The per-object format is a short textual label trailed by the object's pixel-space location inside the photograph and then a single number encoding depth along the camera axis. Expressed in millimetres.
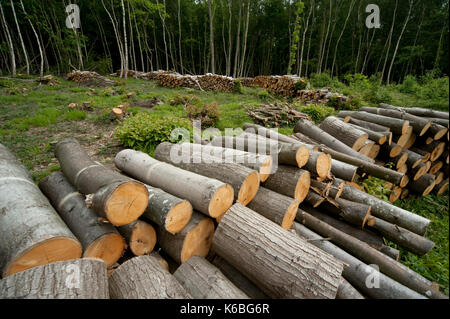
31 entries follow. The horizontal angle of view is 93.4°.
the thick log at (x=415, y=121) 5006
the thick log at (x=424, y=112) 5482
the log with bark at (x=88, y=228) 2014
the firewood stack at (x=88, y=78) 12930
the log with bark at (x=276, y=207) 2484
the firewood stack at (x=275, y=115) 7539
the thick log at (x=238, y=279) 2041
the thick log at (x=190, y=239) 2166
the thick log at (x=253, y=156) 2884
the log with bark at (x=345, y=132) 4570
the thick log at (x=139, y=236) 2150
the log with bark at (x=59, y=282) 1363
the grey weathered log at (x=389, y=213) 2899
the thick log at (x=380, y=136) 4695
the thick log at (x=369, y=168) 3438
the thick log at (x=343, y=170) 3355
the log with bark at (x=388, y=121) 4900
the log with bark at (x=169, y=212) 2074
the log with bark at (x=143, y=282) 1687
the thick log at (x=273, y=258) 1709
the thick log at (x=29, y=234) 1651
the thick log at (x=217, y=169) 2549
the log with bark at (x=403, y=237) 2717
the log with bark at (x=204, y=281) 1820
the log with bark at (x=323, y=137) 4324
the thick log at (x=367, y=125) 5044
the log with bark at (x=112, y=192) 1913
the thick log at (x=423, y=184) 5094
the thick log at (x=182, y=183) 2260
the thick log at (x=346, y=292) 1947
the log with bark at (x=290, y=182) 2788
